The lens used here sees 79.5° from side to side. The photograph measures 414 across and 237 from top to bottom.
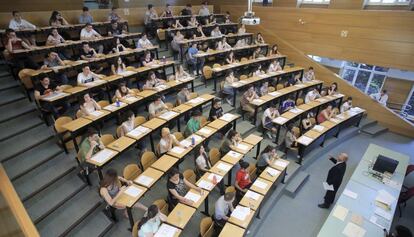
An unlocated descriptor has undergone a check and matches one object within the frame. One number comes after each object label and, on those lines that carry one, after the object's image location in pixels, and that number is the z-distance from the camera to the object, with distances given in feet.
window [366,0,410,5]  33.21
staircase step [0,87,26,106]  20.97
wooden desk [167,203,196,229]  13.84
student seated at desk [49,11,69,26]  28.66
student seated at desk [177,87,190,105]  25.89
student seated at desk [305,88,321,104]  30.83
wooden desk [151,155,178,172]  17.17
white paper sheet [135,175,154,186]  15.79
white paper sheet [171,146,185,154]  18.93
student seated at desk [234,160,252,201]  17.98
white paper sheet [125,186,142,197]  14.99
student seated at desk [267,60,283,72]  34.68
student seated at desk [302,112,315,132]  26.63
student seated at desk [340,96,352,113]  29.98
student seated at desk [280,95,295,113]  28.66
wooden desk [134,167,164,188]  15.79
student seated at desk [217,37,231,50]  35.93
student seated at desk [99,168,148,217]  14.55
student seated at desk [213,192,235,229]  15.31
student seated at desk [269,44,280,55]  38.65
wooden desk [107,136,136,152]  17.77
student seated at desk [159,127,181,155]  19.11
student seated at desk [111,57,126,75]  25.96
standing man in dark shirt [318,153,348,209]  17.90
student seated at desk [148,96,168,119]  22.86
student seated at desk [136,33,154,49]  31.12
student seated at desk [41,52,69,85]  23.49
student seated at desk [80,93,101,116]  20.33
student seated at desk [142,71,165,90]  25.55
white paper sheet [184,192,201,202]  15.40
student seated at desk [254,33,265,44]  41.49
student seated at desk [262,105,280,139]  26.07
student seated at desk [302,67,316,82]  34.58
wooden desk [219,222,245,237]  13.76
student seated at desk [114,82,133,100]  23.12
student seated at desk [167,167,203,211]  15.77
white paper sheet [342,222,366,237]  14.38
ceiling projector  24.62
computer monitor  19.12
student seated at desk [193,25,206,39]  38.40
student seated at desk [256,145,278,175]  19.80
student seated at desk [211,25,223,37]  39.13
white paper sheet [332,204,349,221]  15.49
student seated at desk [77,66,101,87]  23.25
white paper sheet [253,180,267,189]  17.56
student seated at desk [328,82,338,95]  31.77
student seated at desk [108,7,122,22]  33.32
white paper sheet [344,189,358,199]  17.21
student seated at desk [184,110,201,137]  22.17
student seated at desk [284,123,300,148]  24.21
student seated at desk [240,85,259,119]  27.63
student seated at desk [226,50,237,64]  33.37
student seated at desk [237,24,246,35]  42.10
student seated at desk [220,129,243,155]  20.68
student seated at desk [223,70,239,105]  29.08
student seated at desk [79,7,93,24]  31.22
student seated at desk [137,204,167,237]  12.92
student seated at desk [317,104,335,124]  28.01
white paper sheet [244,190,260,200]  16.52
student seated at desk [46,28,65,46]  25.99
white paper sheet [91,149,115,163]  16.44
